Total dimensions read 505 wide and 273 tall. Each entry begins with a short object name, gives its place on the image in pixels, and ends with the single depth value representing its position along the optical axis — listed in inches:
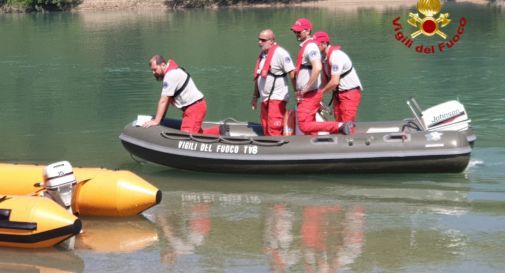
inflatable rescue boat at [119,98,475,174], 567.6
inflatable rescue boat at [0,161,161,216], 485.5
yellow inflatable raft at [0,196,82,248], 433.5
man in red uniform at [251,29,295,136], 589.8
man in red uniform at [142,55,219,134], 591.8
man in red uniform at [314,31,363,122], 590.3
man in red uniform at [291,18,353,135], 577.2
